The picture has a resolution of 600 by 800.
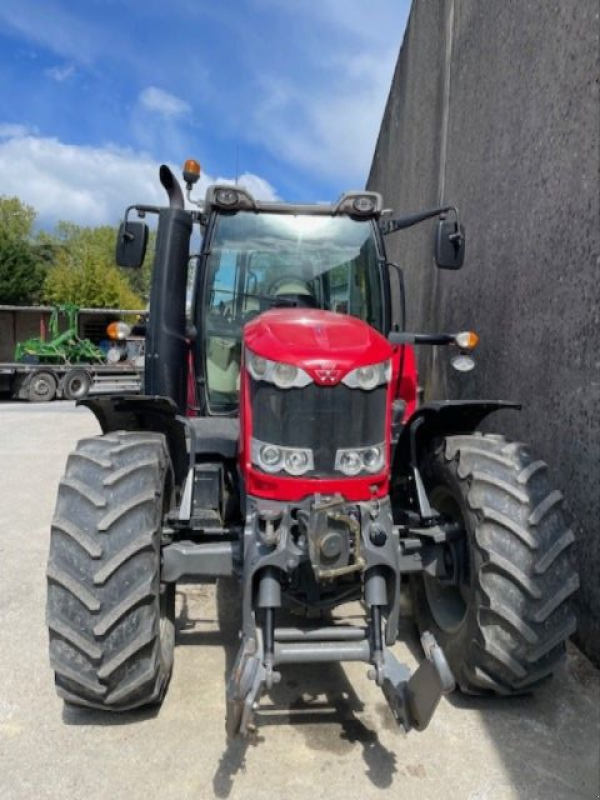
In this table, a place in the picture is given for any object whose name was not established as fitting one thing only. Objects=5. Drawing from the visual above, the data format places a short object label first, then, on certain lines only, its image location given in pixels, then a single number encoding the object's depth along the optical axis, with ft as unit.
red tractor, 8.02
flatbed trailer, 56.80
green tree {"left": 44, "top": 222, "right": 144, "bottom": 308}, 121.19
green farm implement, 60.39
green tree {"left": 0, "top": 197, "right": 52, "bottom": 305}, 115.24
